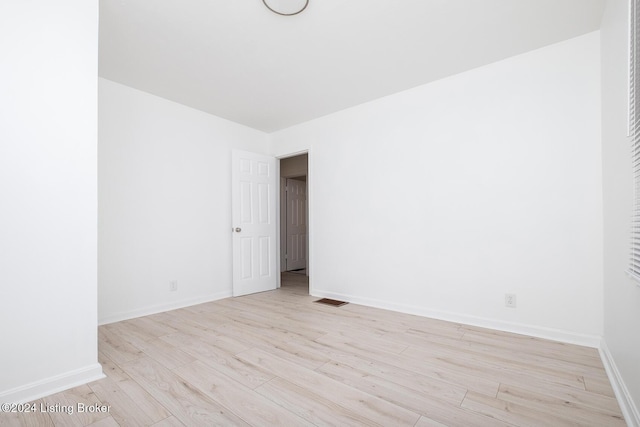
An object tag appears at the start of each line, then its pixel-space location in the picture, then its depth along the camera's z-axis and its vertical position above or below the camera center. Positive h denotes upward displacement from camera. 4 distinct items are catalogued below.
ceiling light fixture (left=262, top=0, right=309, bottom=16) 1.96 +1.45
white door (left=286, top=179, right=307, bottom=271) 6.47 -0.23
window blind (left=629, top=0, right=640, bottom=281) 1.23 +0.44
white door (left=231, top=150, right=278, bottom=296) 4.09 -0.11
